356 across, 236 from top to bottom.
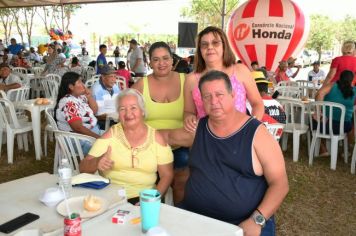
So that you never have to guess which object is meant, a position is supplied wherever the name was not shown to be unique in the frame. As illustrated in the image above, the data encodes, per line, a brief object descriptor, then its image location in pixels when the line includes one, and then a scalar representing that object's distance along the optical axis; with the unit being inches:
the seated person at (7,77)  238.1
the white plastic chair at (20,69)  375.1
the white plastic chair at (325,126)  175.3
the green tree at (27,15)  1032.8
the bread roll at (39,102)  184.5
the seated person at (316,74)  363.3
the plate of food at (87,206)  60.7
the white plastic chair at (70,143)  110.7
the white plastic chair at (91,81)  259.6
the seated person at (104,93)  171.2
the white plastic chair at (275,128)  122.3
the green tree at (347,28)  1365.7
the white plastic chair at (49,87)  261.9
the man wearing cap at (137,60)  373.1
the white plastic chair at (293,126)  188.7
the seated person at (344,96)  176.2
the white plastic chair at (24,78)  295.8
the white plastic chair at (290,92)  264.4
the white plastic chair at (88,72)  387.3
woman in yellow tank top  100.3
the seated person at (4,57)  369.2
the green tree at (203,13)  1151.0
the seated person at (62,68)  324.7
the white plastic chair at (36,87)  347.2
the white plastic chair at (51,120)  137.9
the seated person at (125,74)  299.0
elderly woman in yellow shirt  85.0
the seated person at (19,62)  429.1
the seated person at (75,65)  351.1
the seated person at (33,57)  540.8
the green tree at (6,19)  1084.2
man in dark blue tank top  69.1
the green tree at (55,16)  1072.8
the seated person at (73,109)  134.1
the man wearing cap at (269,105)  149.1
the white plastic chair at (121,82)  257.5
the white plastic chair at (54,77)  285.9
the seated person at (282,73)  313.4
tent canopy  441.4
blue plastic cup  53.8
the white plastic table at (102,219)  54.9
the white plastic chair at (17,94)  203.2
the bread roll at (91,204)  61.1
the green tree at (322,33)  1274.6
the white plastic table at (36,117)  180.4
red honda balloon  375.2
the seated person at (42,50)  766.5
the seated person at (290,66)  376.5
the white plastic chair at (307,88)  279.7
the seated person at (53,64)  327.9
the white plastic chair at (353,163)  174.2
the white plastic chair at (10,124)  173.7
